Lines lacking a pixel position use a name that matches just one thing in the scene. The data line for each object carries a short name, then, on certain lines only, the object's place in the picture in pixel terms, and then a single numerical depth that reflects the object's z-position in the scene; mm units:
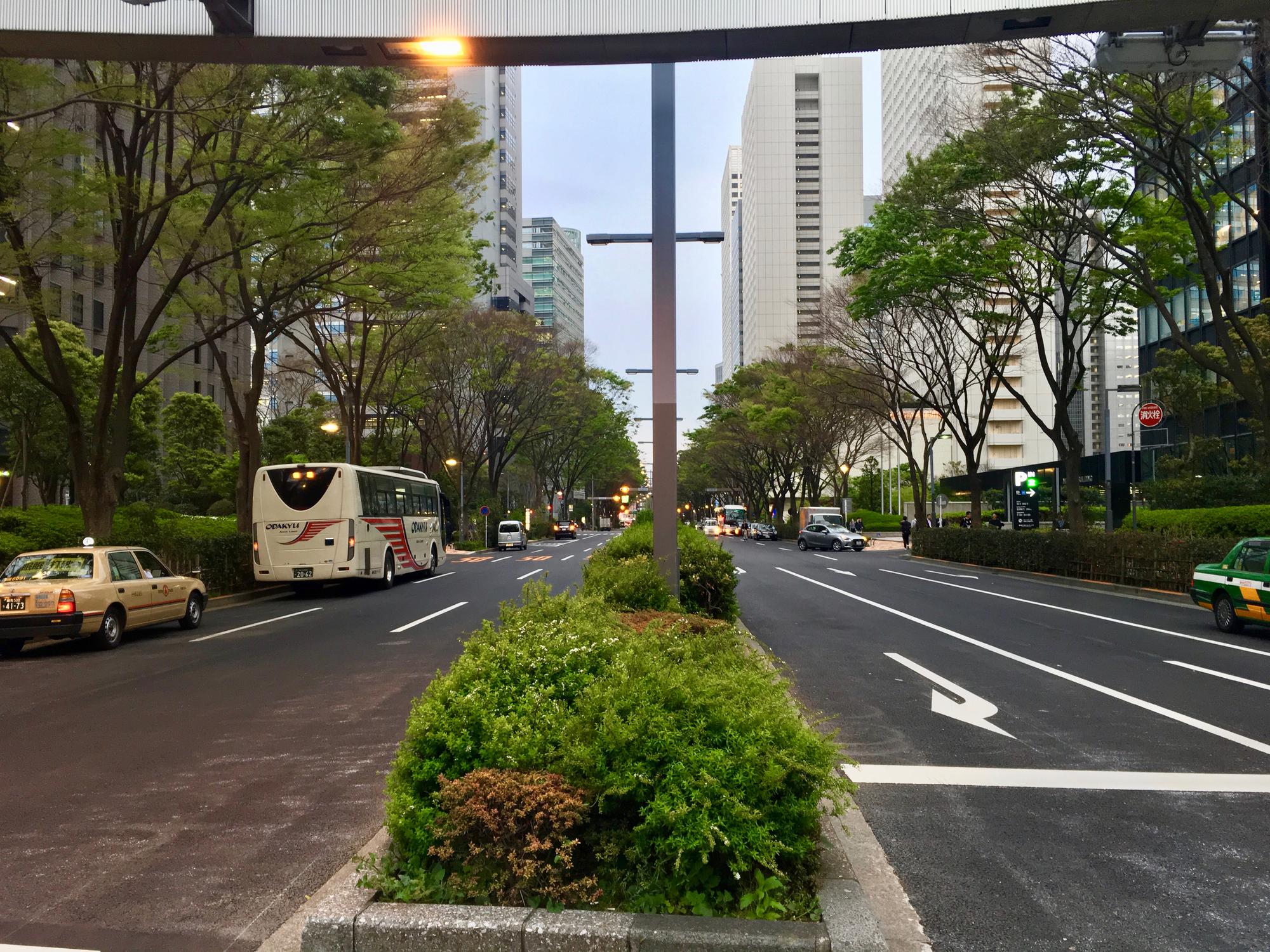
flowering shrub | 3539
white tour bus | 22297
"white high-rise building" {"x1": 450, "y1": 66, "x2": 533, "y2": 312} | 93044
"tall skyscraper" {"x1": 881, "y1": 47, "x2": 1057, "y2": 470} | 79312
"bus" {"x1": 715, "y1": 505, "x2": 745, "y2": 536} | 87706
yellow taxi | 12398
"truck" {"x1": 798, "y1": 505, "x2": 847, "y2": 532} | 51719
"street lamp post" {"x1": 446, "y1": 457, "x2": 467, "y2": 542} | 50809
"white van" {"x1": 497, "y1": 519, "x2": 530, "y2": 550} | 54562
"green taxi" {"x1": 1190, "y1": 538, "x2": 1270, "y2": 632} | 13312
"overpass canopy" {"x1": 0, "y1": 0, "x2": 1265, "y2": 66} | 8555
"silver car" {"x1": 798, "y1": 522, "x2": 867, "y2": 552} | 48531
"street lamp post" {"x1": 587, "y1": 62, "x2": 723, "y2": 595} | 10453
